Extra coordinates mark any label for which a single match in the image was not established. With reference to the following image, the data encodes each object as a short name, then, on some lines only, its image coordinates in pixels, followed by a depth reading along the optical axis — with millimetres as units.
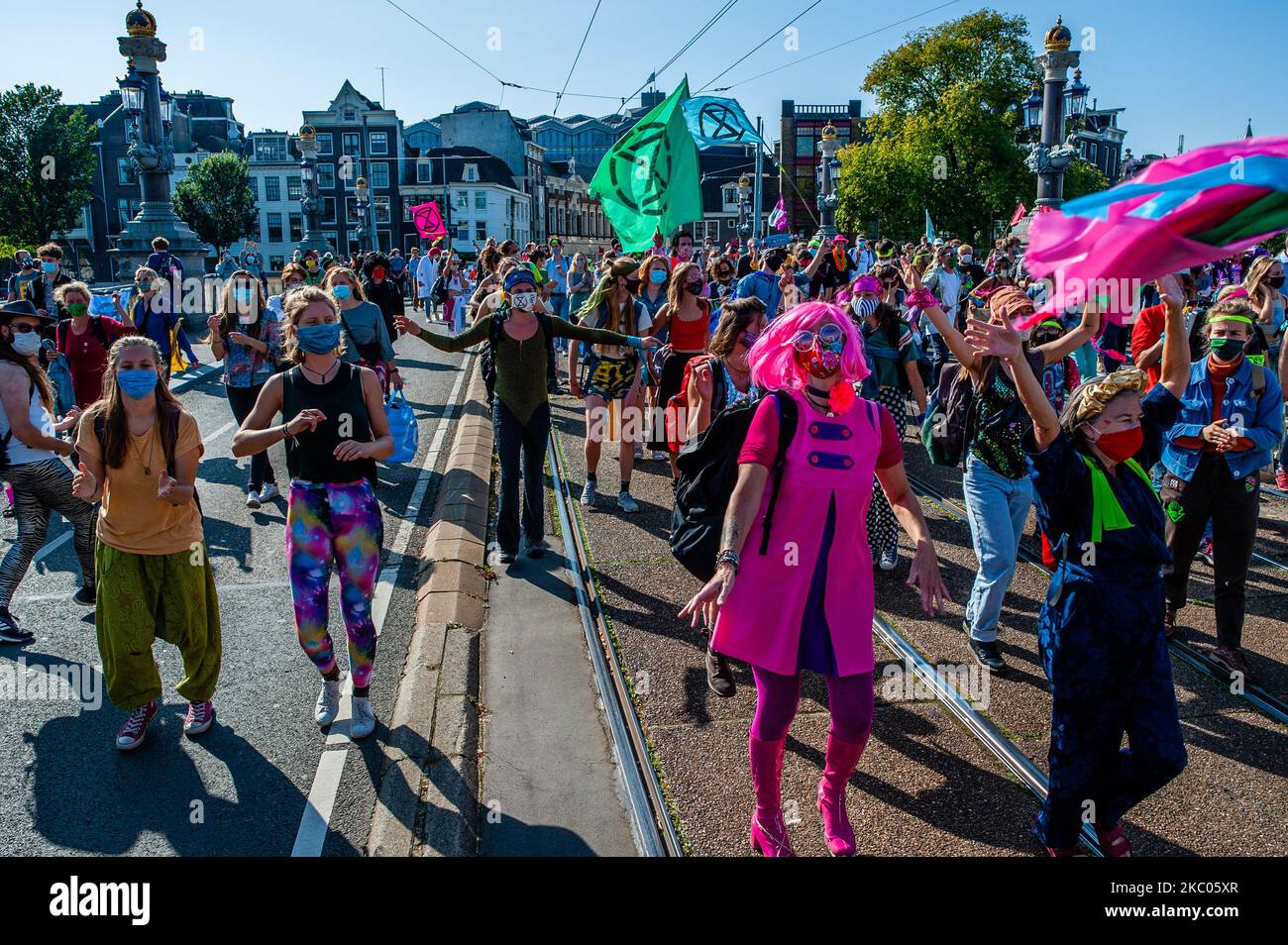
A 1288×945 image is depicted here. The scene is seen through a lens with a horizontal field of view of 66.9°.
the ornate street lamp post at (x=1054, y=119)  16500
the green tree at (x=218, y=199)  70562
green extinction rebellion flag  9094
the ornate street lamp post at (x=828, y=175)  26734
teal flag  20812
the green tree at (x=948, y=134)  46938
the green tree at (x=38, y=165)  54125
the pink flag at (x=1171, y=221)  2205
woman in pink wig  3342
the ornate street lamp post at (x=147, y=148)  21453
